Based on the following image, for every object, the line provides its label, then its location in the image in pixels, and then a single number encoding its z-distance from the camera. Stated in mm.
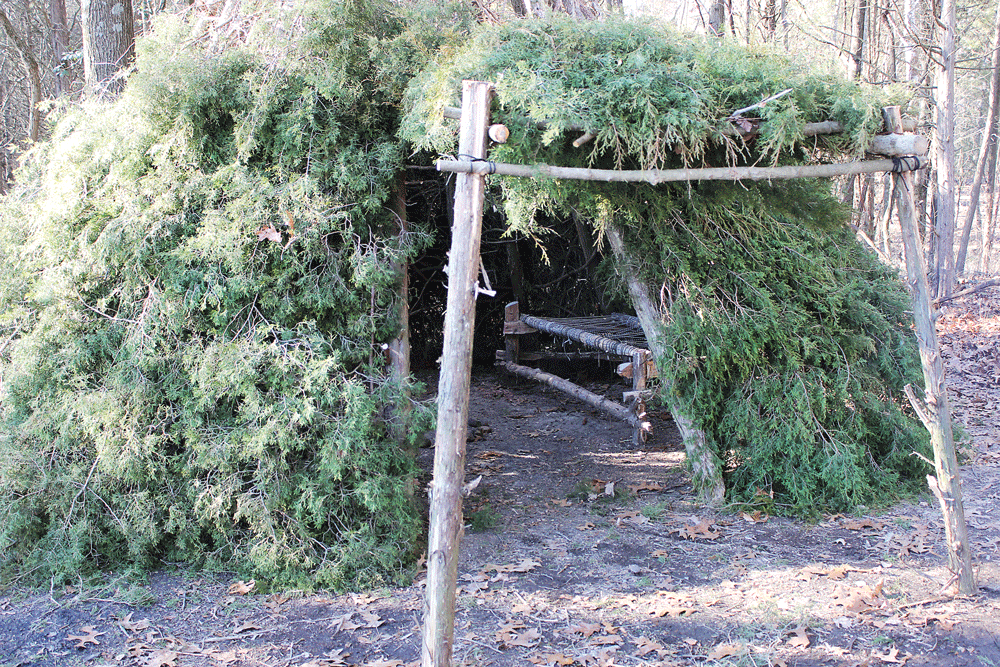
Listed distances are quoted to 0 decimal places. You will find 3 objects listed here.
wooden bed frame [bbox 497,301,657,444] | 6766
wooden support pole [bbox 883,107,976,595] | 3977
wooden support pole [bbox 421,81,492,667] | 3217
